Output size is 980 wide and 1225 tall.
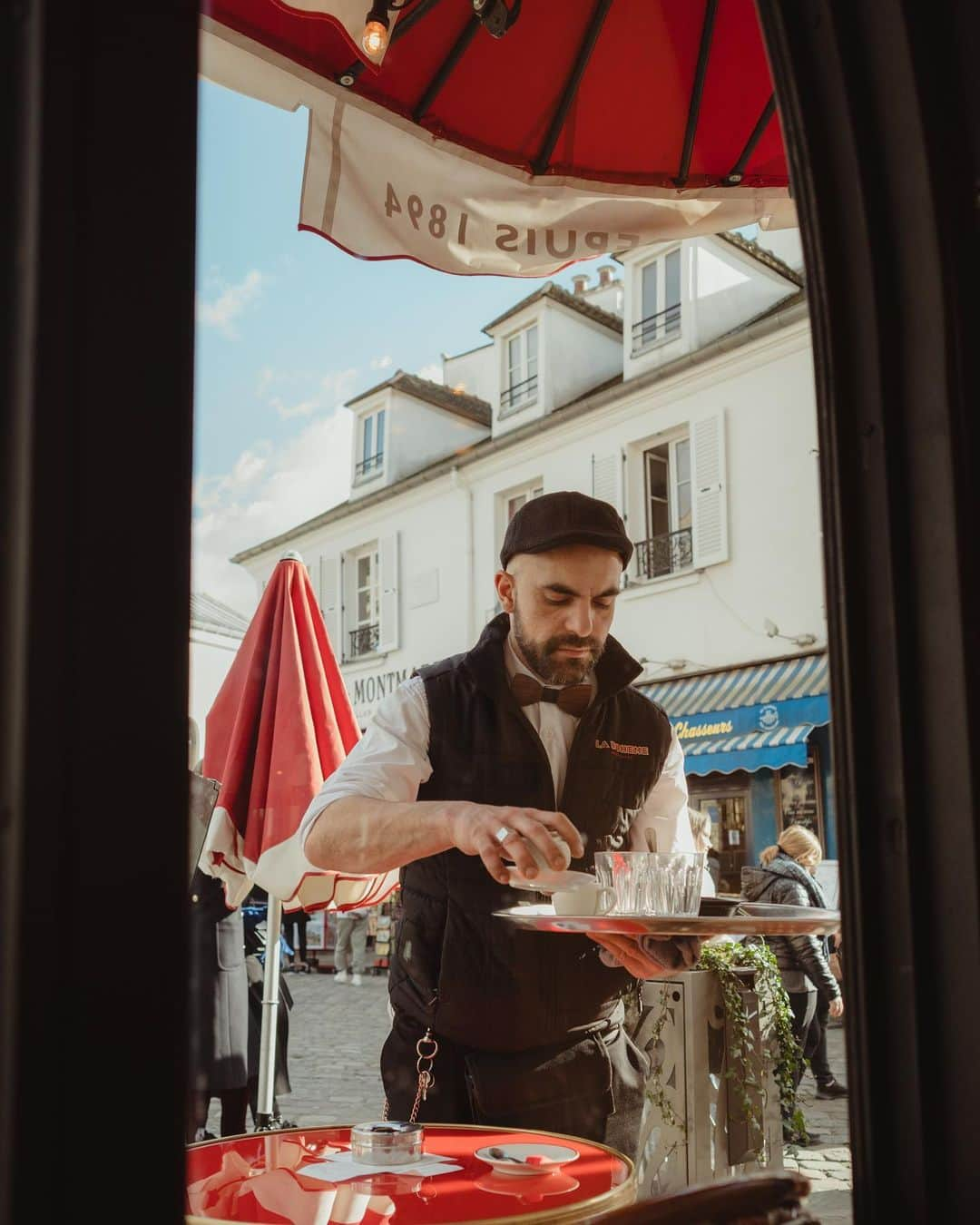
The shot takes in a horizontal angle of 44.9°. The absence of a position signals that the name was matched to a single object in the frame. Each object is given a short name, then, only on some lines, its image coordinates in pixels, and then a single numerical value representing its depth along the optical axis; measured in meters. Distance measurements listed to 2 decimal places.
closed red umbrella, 3.68
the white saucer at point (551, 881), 1.88
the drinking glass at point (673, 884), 1.99
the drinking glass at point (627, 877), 2.00
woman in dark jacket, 5.84
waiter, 2.19
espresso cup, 1.91
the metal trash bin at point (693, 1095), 3.04
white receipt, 1.66
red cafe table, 1.44
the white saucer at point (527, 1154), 1.66
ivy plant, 3.26
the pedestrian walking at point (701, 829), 3.99
